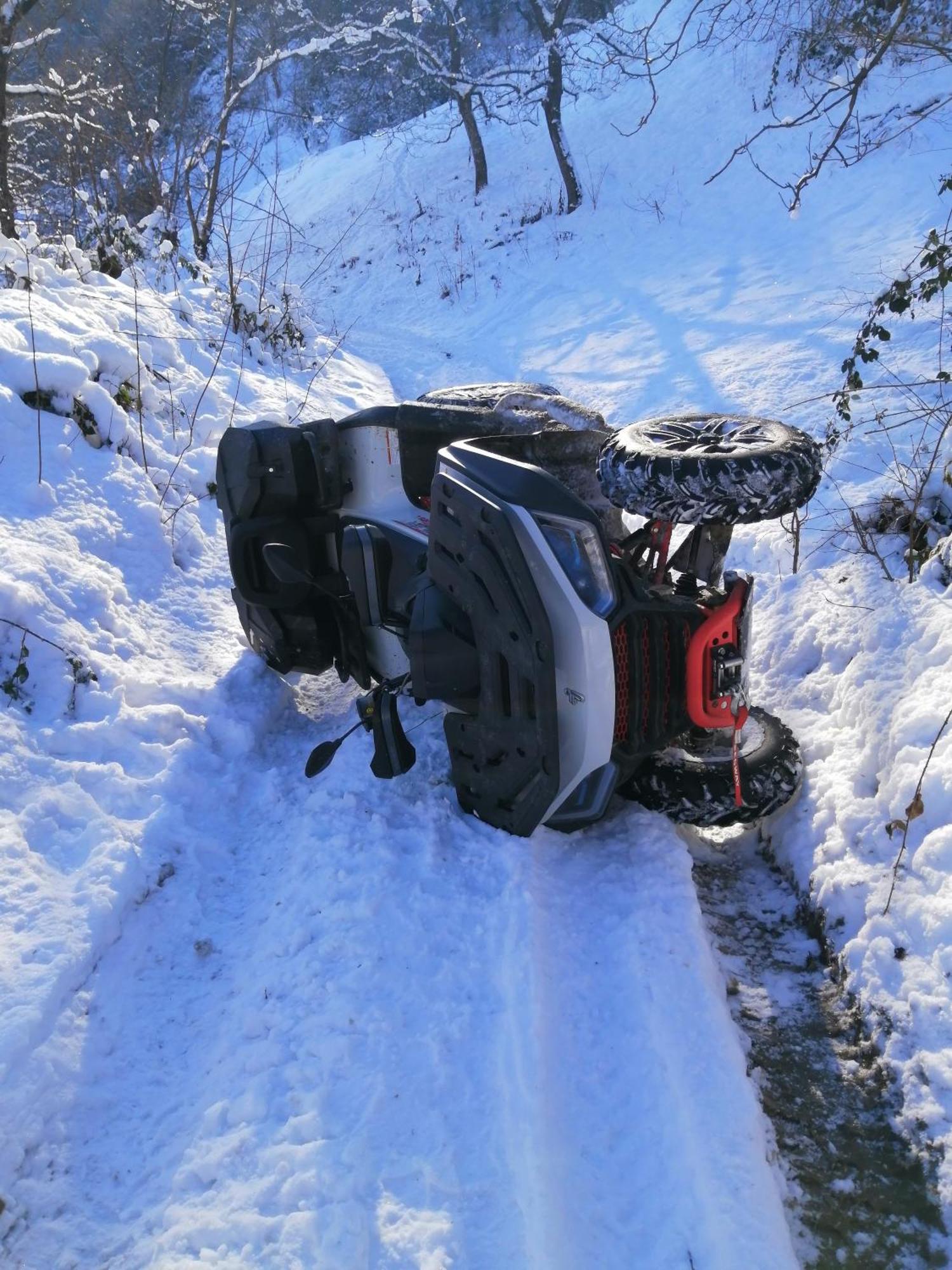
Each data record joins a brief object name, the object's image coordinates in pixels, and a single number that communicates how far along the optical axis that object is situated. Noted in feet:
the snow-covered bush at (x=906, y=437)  12.31
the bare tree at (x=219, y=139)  32.40
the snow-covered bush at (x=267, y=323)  26.99
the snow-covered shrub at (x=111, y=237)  25.38
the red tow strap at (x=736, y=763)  9.23
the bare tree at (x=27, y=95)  23.11
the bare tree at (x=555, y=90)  50.16
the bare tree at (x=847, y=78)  37.76
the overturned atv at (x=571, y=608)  8.25
